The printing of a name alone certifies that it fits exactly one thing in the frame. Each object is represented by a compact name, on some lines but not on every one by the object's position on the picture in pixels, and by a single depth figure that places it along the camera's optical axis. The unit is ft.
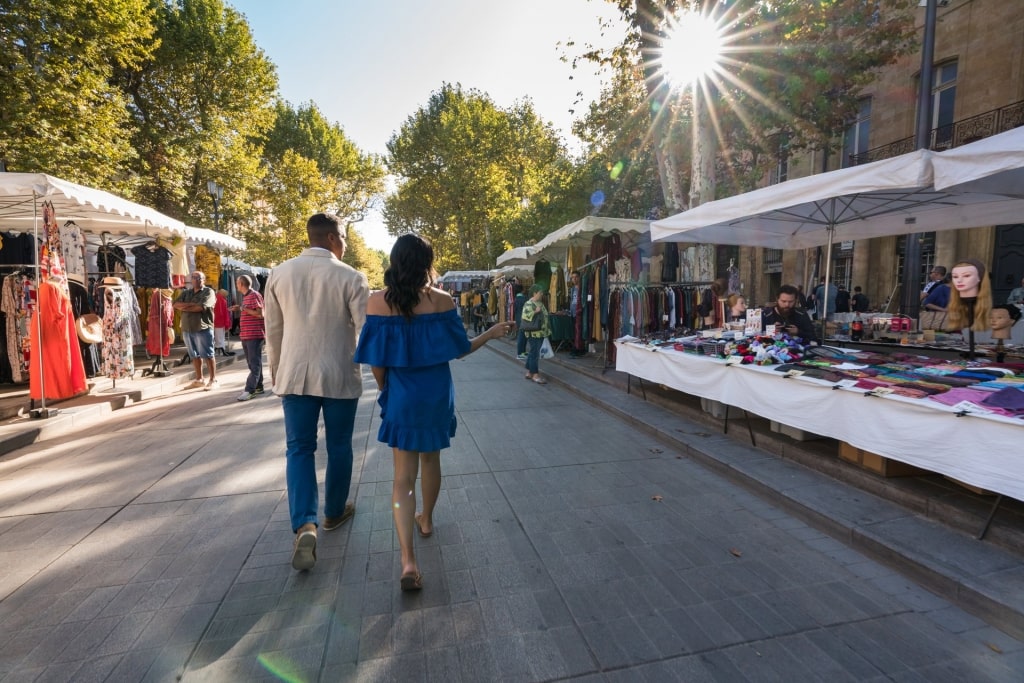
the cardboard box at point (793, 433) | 15.43
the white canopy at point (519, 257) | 44.92
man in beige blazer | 9.70
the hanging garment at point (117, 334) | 25.17
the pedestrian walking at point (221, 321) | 40.53
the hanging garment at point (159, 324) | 29.71
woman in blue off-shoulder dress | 8.66
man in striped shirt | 24.29
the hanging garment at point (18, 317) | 21.10
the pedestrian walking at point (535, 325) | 29.63
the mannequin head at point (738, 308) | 24.93
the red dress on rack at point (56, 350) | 19.88
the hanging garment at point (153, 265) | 33.03
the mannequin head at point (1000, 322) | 16.35
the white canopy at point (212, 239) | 35.07
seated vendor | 18.85
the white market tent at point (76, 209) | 18.06
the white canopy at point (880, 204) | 12.34
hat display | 22.97
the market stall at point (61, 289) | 19.80
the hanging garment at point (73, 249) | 25.43
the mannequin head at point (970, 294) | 16.20
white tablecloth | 9.23
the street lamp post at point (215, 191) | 52.27
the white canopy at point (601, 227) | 29.68
